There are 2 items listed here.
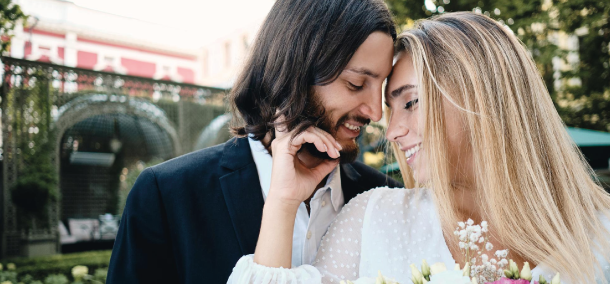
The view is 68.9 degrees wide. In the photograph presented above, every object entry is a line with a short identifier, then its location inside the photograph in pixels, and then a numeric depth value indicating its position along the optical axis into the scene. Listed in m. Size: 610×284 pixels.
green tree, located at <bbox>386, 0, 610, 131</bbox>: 4.89
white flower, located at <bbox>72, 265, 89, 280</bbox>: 2.48
